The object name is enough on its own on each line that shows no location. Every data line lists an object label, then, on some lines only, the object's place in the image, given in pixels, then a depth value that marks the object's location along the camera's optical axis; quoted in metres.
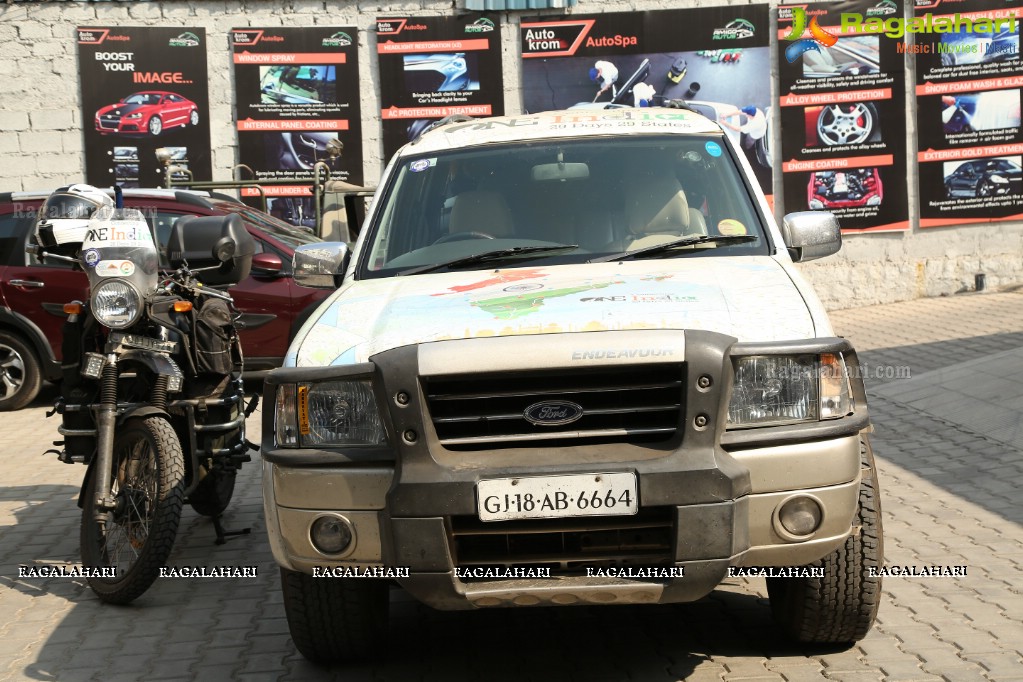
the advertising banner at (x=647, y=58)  15.61
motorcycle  5.60
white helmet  6.12
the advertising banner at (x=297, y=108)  15.50
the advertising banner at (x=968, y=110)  15.80
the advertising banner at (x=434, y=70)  15.62
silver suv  3.79
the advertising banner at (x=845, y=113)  15.77
